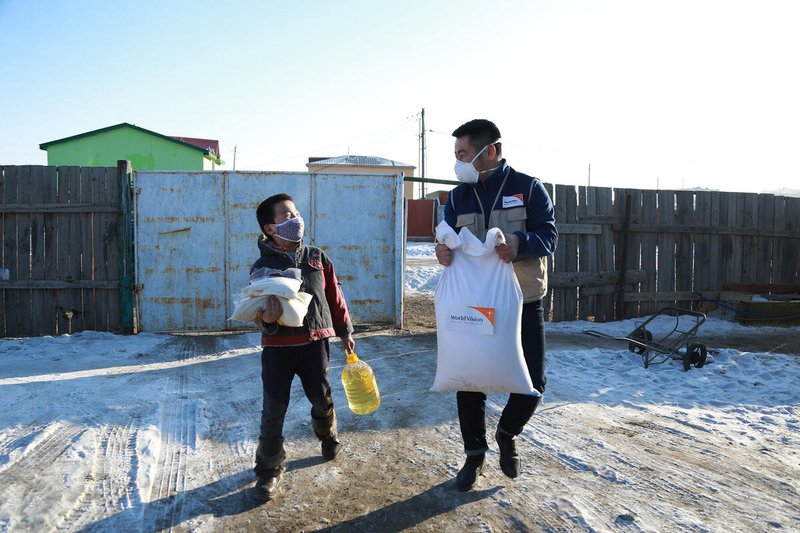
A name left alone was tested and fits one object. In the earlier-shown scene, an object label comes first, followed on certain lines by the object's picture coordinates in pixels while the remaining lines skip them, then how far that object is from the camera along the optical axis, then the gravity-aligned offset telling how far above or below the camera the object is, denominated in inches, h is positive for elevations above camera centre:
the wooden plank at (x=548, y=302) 342.8 -36.9
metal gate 293.9 +7.4
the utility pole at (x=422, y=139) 1720.0 +345.0
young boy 117.6 -22.1
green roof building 914.1 +162.1
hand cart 225.9 -45.9
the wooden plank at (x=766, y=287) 379.2 -28.7
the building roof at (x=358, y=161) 1566.8 +252.9
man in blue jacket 115.6 +3.1
